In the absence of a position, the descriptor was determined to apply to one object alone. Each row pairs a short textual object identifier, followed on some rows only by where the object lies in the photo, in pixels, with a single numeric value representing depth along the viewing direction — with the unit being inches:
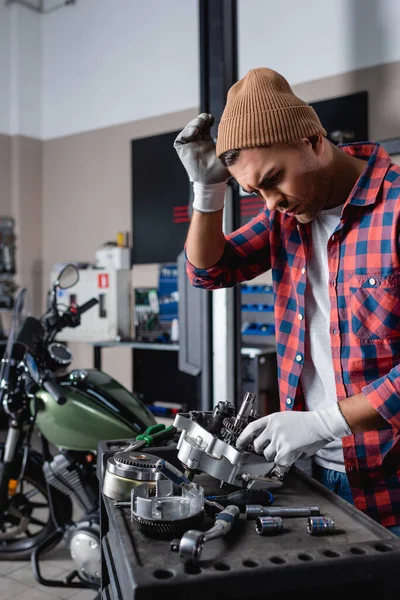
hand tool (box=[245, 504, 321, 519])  31.5
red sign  168.7
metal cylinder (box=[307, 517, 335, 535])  29.1
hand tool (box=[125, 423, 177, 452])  40.6
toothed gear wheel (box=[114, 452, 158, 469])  34.5
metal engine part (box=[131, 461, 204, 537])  28.5
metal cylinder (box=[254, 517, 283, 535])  29.3
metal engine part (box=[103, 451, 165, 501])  33.5
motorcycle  78.6
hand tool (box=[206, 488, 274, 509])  33.5
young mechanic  39.2
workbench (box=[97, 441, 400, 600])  24.1
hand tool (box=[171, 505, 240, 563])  25.5
